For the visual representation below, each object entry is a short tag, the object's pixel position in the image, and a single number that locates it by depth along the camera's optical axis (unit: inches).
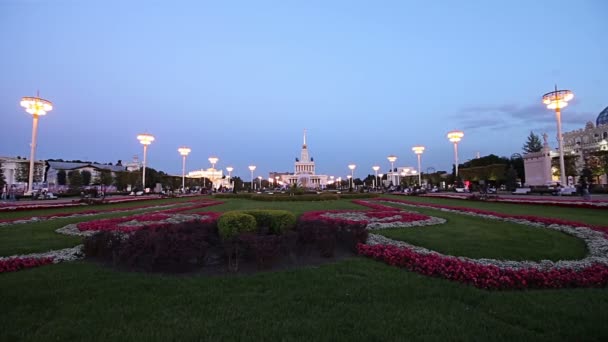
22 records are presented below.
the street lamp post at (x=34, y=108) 1029.2
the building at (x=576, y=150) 1934.3
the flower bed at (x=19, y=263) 221.3
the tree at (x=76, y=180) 2428.4
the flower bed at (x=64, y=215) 506.8
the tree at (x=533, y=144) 3255.4
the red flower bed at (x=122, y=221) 394.9
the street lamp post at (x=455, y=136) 1274.6
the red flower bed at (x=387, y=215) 475.7
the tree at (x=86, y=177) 2699.3
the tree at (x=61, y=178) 3097.9
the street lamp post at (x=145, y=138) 1315.2
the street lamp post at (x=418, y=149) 1626.6
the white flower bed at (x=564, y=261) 225.1
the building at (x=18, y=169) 2697.8
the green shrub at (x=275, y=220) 299.4
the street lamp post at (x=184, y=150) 1587.8
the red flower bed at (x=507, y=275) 184.1
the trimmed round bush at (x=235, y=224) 272.4
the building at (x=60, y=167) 3336.6
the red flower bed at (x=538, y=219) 365.8
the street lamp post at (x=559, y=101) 963.3
